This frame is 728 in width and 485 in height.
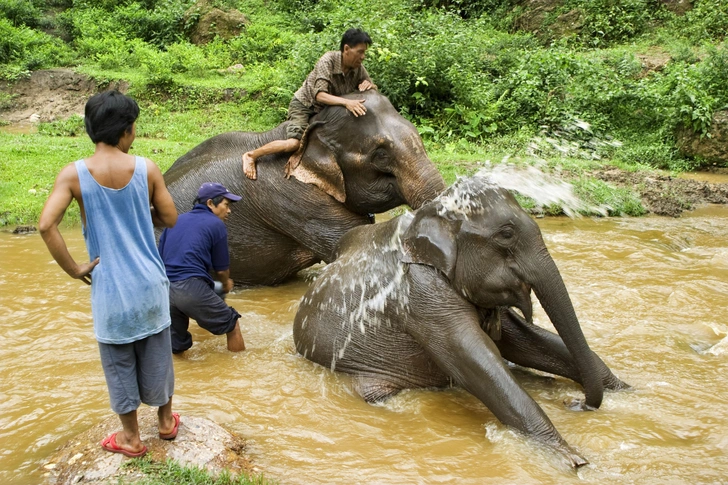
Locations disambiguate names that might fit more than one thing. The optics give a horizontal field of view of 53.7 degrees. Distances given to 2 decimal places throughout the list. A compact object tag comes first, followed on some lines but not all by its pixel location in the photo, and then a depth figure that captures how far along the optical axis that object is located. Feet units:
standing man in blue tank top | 10.25
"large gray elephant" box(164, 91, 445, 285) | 19.92
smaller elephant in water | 13.30
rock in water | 11.15
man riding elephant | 20.89
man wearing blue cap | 16.55
